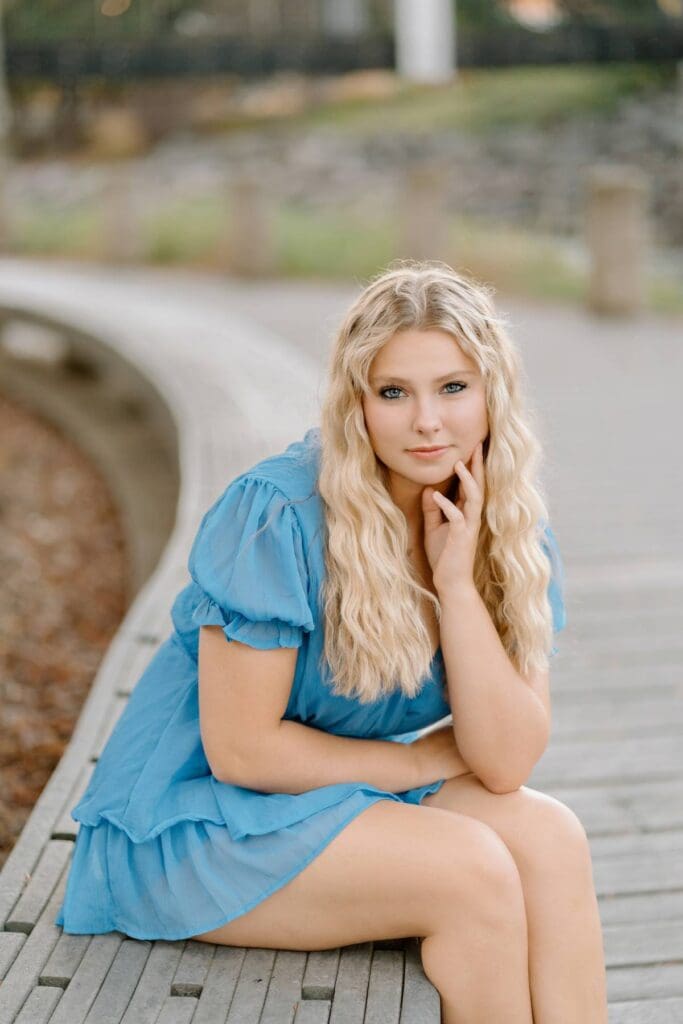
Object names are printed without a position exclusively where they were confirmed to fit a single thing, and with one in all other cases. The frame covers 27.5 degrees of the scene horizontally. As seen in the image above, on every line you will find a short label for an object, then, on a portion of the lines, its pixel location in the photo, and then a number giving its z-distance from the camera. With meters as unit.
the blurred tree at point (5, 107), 32.25
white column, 33.28
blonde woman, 2.25
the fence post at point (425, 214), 14.26
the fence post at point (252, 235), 15.96
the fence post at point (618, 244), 11.88
